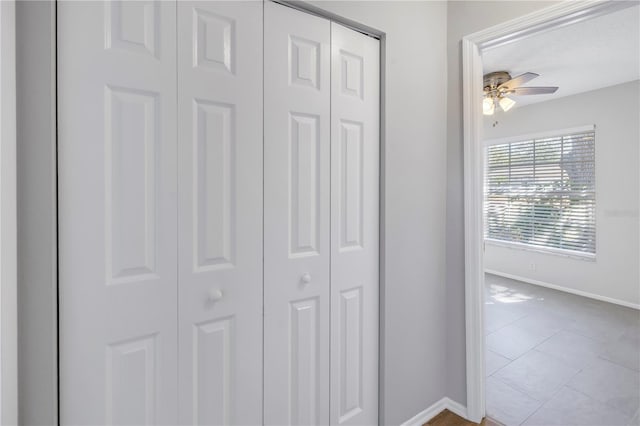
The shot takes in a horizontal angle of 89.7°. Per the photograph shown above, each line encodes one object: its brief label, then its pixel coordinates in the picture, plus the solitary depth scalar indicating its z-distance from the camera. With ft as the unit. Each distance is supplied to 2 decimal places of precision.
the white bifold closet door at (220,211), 3.65
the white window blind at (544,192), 13.82
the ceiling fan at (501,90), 10.59
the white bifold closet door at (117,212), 3.05
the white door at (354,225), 4.88
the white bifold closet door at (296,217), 4.26
